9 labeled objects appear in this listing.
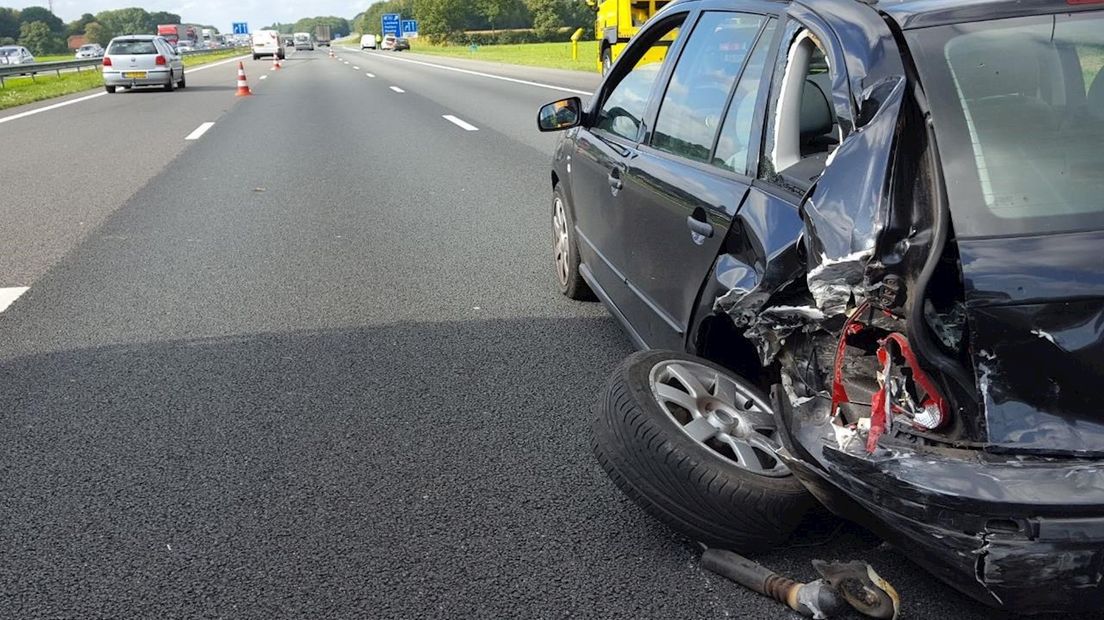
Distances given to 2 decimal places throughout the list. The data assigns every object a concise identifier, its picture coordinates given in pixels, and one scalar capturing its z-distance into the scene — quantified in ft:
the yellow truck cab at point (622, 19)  62.44
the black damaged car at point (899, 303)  7.09
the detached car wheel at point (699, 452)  8.94
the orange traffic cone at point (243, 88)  83.90
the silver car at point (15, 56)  181.61
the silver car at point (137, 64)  87.30
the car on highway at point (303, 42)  350.43
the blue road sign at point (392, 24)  364.58
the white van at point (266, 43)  231.91
